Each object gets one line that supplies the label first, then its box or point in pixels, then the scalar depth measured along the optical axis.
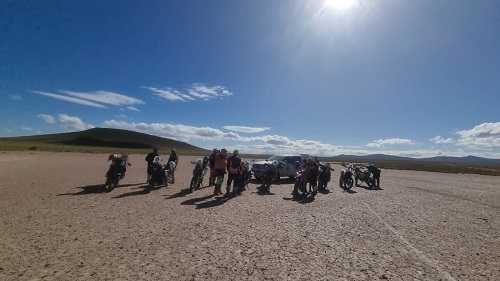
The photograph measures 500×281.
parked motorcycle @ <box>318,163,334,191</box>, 19.53
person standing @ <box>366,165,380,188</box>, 23.19
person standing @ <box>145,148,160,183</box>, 17.16
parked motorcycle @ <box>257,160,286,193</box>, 17.92
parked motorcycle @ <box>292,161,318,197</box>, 16.39
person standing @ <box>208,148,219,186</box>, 16.19
